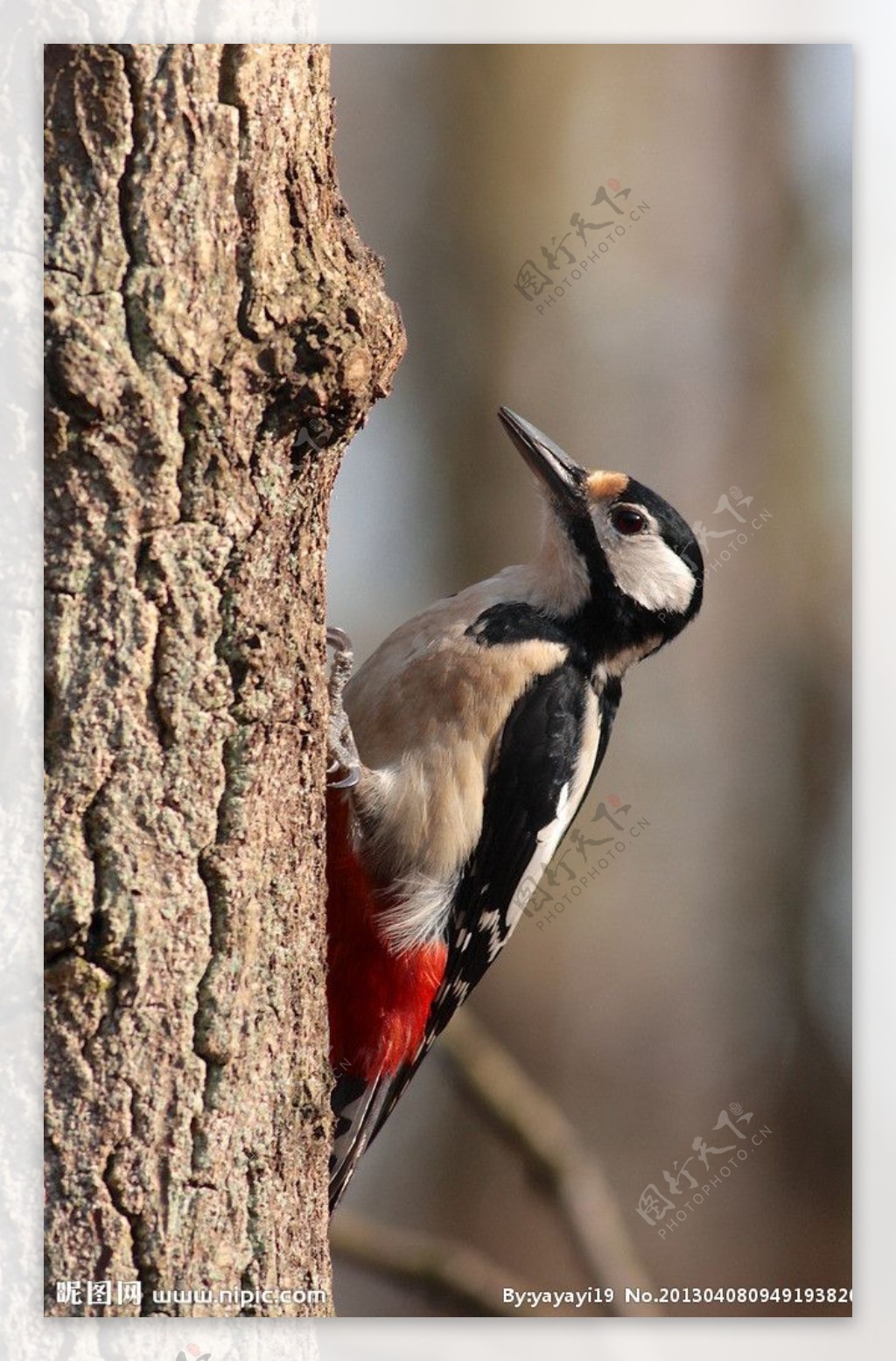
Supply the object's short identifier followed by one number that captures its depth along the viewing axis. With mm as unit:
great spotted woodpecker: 6180
